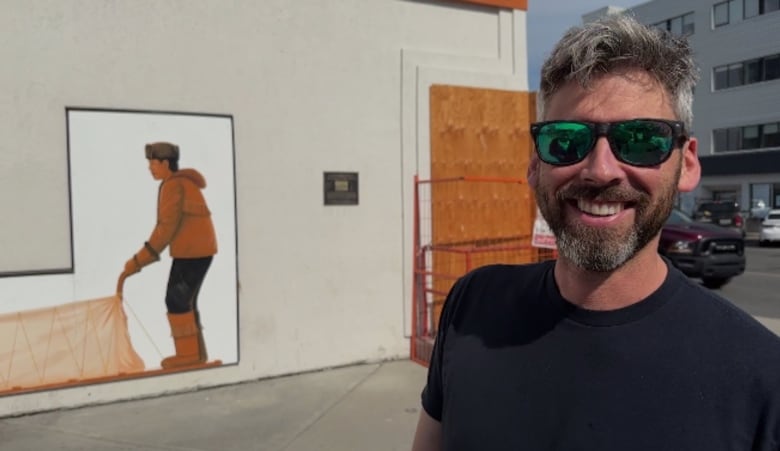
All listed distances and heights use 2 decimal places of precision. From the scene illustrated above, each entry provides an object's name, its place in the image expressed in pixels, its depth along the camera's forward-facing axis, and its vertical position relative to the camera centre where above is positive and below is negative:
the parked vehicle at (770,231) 22.55 -1.02
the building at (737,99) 34.94 +6.31
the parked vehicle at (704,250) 10.84 -0.81
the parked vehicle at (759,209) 29.85 -0.29
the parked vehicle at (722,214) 23.88 -0.40
